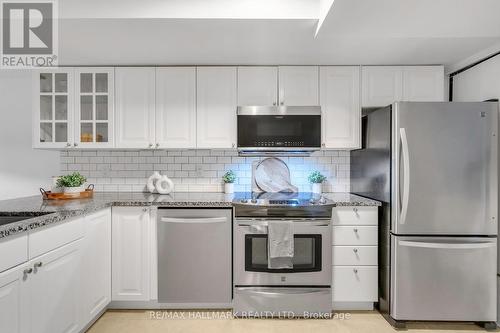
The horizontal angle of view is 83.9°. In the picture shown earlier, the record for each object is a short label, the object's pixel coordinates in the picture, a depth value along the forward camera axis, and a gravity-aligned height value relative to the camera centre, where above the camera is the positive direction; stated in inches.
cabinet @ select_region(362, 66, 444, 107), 102.2 +30.6
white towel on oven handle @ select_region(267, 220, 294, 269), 85.4 -24.2
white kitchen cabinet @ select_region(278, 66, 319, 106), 103.0 +29.9
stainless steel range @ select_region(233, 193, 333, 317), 87.0 -31.7
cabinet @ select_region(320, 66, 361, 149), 102.7 +23.2
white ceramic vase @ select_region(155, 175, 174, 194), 105.9 -7.7
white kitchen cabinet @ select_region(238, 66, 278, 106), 103.2 +30.2
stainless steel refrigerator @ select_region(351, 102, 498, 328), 79.6 -12.7
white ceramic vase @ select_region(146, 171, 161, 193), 107.3 -6.3
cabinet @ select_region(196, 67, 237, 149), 103.2 +22.0
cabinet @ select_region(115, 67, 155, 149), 103.3 +21.5
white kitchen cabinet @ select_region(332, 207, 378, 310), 89.3 -28.3
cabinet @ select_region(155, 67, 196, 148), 103.4 +21.3
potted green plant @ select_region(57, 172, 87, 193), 95.7 -6.5
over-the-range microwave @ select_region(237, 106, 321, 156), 98.3 +13.3
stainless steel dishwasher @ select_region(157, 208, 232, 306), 88.0 -29.6
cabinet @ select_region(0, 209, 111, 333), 50.9 -26.5
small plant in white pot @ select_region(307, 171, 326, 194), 109.3 -6.0
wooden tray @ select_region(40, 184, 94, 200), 94.0 -10.7
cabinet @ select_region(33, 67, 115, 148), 103.0 +21.4
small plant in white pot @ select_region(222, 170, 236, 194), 110.3 -6.7
